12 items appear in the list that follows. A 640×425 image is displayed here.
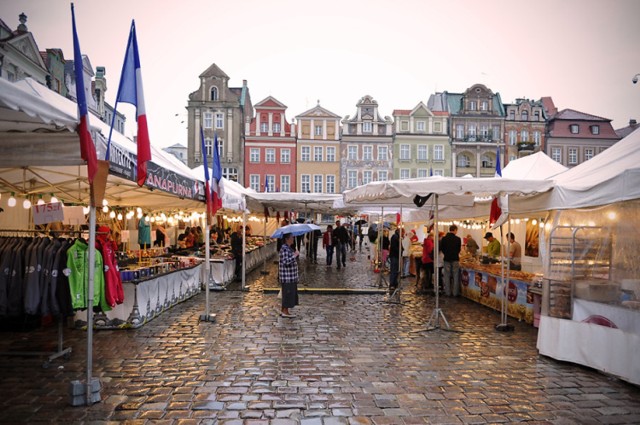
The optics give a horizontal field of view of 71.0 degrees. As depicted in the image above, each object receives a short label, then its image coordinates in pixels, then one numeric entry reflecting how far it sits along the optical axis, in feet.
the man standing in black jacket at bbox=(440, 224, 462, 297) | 41.19
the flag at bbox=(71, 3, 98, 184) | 14.64
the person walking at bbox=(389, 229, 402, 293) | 43.93
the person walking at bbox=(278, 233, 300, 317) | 30.66
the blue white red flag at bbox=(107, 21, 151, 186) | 16.70
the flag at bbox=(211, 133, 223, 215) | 31.81
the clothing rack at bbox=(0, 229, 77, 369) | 20.34
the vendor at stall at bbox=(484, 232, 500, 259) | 47.52
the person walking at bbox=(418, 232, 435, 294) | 43.93
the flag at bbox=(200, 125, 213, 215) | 30.62
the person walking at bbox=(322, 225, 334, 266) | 68.62
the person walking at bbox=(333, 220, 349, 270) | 64.39
